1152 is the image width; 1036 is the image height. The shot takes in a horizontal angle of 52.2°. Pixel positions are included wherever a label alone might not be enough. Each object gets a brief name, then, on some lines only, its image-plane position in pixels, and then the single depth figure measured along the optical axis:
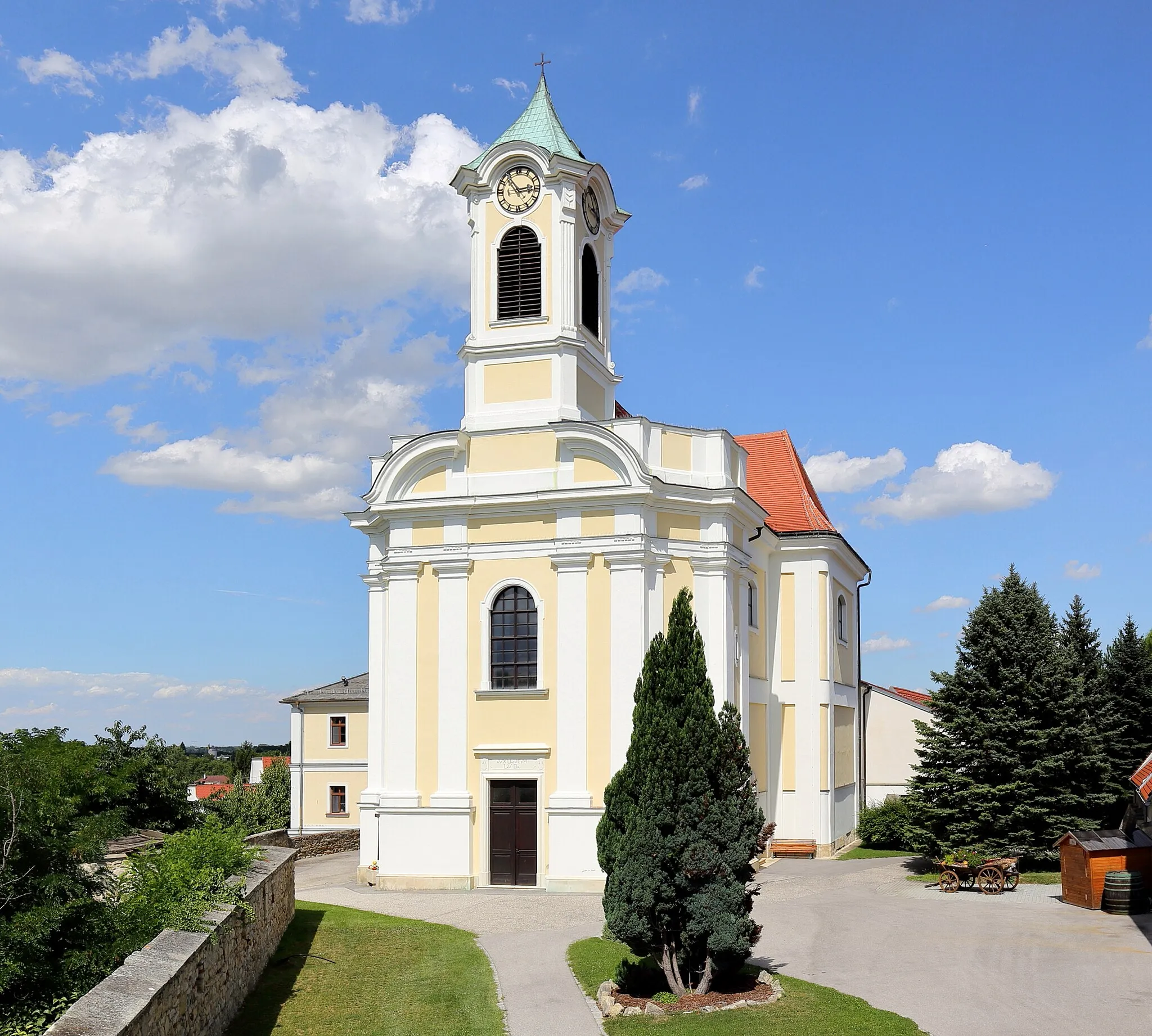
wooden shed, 20.41
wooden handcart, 23.09
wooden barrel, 19.86
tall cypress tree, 13.21
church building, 24.69
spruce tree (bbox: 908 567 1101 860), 25.52
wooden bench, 30.17
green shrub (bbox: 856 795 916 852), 31.55
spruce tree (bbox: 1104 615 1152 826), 31.02
